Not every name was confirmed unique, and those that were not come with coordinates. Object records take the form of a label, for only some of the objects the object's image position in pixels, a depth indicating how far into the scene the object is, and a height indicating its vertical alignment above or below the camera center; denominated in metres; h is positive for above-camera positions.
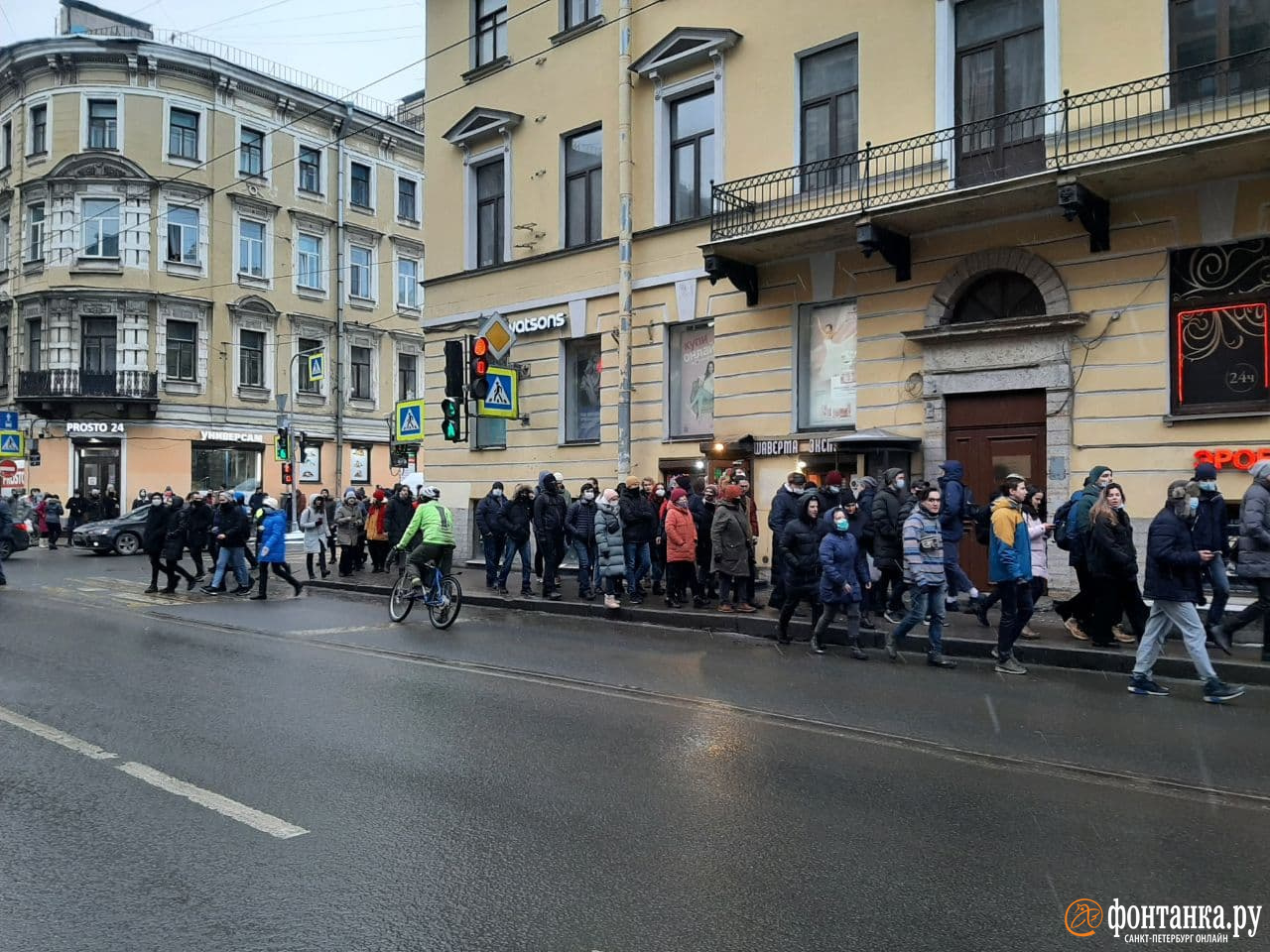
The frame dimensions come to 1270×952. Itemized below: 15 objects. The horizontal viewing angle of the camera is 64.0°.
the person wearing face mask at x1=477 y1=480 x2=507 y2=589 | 15.83 -0.77
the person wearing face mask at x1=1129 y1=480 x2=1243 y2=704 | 7.77 -0.75
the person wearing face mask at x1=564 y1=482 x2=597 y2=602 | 14.82 -0.72
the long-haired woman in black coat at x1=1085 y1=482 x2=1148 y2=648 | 8.95 -0.82
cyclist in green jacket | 12.38 -0.69
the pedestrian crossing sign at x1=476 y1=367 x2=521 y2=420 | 18.55 +1.60
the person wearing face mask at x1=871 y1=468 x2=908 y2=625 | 11.72 -0.62
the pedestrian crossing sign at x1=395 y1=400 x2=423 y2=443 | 19.78 +1.21
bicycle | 12.27 -1.41
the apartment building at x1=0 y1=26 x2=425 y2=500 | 35.06 +7.87
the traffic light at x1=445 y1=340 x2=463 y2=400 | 16.86 +1.90
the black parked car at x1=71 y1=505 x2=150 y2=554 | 26.11 -1.40
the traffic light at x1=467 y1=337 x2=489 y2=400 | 16.91 +1.92
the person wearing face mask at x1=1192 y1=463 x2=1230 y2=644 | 9.63 -0.47
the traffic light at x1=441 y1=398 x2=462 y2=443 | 16.67 +1.02
